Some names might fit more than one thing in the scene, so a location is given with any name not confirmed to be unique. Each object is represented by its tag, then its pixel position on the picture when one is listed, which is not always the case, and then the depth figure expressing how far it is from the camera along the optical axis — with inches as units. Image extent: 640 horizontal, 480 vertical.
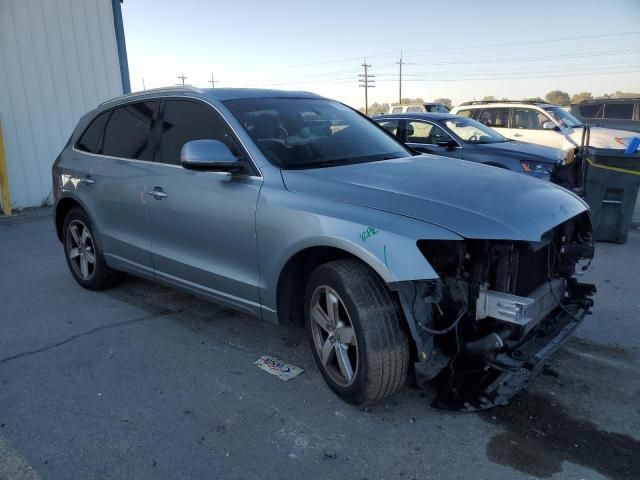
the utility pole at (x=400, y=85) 2743.6
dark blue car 321.1
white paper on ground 135.7
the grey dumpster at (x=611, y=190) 266.5
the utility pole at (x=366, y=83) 2871.6
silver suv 106.2
